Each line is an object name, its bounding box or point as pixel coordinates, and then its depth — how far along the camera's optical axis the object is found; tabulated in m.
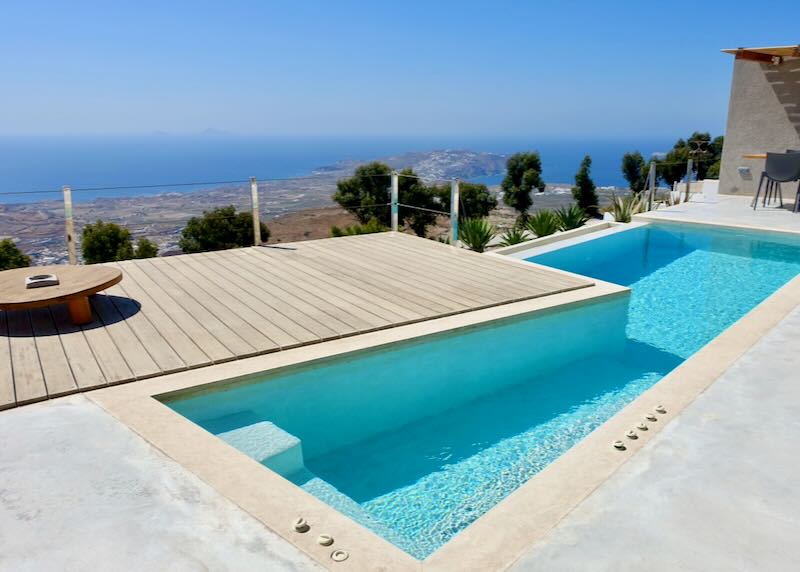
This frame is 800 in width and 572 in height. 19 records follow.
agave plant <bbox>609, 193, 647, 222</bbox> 9.33
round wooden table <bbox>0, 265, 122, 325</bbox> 3.47
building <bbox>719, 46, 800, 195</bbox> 10.25
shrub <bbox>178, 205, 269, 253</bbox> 9.67
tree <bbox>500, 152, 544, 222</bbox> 31.53
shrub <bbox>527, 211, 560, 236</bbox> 8.20
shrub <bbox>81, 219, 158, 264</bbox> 10.23
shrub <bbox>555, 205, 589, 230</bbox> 8.66
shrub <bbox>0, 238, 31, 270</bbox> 8.50
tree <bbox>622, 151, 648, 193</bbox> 30.09
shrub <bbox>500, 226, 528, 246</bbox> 7.66
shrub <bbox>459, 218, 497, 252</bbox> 7.12
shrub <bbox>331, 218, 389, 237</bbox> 7.87
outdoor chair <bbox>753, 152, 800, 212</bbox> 8.63
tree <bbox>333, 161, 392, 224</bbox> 22.45
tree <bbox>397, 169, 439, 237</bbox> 20.09
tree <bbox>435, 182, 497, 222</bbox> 28.53
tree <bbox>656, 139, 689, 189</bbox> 21.55
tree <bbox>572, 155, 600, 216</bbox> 28.86
